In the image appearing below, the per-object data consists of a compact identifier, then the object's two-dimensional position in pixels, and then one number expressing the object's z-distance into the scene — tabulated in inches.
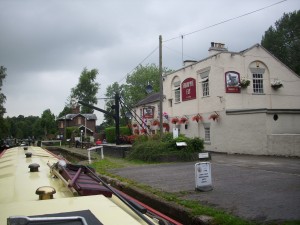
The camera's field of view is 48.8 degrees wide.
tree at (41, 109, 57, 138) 2979.8
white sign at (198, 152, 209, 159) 391.9
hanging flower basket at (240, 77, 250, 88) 967.0
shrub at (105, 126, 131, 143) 1684.3
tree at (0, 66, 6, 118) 1790.1
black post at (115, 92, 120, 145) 902.4
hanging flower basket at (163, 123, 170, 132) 1281.0
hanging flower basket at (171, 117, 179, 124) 1203.2
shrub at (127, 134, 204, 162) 655.1
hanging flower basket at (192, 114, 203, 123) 1064.5
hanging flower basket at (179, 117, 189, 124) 1149.5
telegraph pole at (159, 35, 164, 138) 788.0
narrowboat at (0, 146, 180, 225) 93.5
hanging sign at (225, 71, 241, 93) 969.3
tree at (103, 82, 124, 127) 3270.2
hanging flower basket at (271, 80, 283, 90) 1026.7
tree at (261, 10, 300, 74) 2119.8
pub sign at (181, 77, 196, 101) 1121.4
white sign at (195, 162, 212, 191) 322.7
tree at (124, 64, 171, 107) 2639.3
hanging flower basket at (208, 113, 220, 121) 977.5
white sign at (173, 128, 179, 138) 713.0
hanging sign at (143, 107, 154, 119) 1435.8
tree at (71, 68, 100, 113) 2979.8
